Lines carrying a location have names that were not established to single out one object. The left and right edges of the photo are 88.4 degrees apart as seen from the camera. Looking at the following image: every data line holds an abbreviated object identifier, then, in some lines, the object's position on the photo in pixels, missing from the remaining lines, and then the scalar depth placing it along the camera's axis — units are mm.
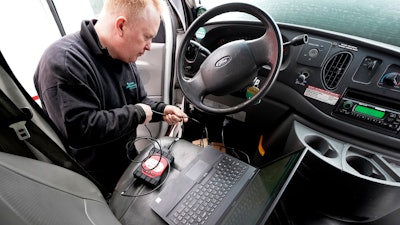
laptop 600
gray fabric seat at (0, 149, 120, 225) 292
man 734
